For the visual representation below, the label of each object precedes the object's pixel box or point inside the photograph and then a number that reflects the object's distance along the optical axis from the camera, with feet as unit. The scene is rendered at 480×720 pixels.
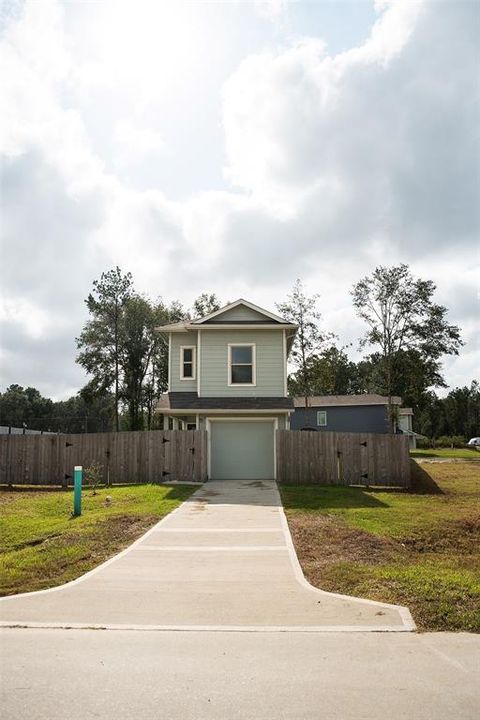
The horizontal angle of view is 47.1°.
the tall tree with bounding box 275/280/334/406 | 126.72
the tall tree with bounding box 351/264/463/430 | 127.44
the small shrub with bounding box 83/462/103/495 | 57.00
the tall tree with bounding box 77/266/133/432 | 138.10
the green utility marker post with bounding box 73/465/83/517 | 40.91
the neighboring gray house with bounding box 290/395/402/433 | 156.85
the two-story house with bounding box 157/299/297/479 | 66.44
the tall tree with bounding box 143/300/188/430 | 147.64
